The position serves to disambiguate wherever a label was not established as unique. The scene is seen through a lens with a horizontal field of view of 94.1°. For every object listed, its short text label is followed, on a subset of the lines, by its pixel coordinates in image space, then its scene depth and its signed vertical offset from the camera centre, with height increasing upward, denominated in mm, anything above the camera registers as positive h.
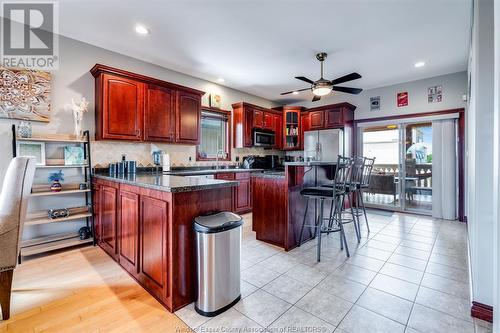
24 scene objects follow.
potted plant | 2886 -191
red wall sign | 4906 +1394
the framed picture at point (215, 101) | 4915 +1361
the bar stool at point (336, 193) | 2654 -339
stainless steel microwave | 5469 +648
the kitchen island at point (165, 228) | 1725 -518
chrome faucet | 5041 +216
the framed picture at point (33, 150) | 2762 +186
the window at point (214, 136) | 4922 +644
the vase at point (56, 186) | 2877 -264
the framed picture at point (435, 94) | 4531 +1378
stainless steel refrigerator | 5316 +480
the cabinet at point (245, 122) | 5234 +983
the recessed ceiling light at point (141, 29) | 2879 +1712
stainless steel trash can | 1689 -734
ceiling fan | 3309 +1190
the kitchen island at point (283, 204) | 2877 -510
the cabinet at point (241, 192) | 4559 -568
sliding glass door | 4848 -21
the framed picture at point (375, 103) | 5262 +1385
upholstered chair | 1687 -419
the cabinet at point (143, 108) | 3176 +863
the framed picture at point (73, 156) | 3041 +121
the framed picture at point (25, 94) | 2725 +863
